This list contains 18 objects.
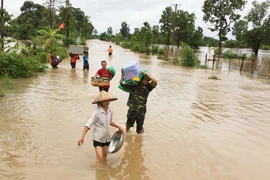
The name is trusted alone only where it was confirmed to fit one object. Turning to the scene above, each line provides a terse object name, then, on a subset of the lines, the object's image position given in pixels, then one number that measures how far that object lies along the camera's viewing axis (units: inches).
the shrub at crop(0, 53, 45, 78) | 475.3
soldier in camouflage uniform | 221.8
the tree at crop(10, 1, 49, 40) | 1991.0
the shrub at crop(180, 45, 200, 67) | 958.4
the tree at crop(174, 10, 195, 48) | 2062.0
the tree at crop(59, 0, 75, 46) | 1413.6
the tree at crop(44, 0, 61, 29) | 1258.9
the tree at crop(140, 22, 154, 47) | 1812.3
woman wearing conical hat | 161.2
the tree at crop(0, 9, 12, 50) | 718.9
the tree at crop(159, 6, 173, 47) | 2144.1
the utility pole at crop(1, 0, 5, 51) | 738.8
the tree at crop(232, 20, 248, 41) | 1998.0
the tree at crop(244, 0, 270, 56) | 1893.9
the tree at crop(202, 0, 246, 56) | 1558.8
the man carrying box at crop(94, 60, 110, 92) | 315.5
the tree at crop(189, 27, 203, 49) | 2234.7
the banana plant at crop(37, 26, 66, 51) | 866.8
